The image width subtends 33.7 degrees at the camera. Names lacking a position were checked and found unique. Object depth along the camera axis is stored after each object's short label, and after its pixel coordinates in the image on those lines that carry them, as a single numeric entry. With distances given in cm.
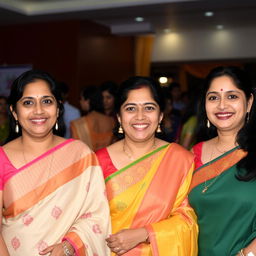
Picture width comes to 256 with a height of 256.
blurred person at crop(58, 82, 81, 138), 551
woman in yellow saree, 199
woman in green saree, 188
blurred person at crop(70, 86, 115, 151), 443
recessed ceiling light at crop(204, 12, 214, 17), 698
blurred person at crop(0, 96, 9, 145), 507
